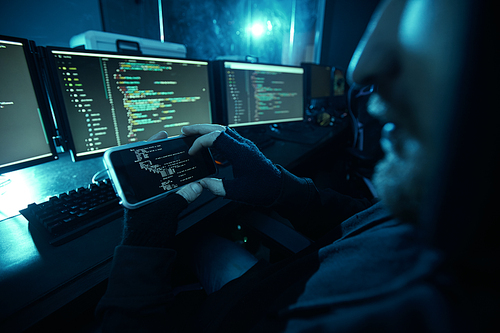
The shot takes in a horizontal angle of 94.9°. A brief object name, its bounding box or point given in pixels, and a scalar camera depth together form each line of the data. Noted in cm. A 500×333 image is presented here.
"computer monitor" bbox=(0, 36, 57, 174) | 60
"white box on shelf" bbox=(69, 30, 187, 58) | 93
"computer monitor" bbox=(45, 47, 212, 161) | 72
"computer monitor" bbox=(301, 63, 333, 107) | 196
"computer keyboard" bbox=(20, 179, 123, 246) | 50
